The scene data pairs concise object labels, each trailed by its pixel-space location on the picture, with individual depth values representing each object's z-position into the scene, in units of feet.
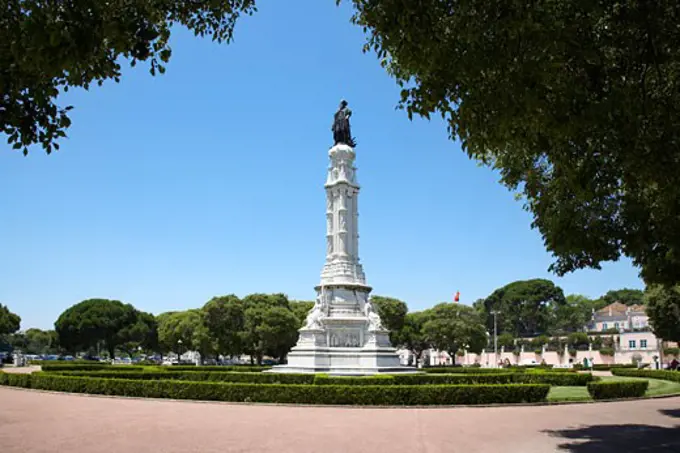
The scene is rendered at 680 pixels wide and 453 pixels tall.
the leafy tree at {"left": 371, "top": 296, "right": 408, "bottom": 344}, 235.40
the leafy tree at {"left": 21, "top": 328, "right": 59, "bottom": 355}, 409.49
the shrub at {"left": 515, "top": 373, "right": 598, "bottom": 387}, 118.44
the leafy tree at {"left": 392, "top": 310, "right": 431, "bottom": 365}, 247.09
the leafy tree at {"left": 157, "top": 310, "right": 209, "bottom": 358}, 216.33
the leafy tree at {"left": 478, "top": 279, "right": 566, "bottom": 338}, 400.26
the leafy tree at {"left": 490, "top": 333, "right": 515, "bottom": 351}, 339.36
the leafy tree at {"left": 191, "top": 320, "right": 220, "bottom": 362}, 214.69
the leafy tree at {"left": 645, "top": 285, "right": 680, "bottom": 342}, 168.45
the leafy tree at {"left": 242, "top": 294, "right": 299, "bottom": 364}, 207.00
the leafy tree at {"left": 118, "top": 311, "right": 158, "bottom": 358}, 278.87
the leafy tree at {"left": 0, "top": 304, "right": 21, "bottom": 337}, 227.40
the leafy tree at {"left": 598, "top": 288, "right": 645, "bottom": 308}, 463.42
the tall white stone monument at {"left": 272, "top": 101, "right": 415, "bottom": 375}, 133.80
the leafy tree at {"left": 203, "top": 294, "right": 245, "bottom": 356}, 213.87
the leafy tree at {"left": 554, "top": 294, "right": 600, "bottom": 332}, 394.11
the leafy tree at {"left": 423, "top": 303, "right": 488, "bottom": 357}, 238.89
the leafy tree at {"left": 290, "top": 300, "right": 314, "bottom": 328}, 226.17
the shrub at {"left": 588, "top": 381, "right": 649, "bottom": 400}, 88.12
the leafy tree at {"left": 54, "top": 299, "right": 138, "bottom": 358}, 271.90
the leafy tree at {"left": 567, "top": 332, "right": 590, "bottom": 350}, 317.83
